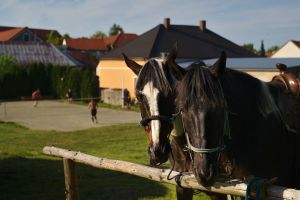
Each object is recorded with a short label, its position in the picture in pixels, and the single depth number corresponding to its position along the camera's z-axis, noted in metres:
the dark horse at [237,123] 2.78
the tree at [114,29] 129.75
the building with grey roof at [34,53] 47.22
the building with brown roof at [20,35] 64.56
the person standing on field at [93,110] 21.53
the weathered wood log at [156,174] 2.77
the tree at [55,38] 87.81
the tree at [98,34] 128.50
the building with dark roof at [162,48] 36.88
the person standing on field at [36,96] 32.94
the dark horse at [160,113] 3.52
